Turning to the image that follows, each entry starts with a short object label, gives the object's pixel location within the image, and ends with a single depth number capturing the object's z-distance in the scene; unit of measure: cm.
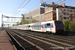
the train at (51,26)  1766
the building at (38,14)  8332
